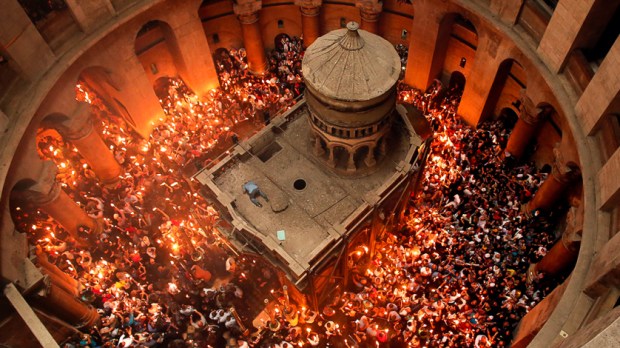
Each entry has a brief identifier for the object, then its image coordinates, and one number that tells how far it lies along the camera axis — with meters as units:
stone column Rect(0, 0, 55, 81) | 16.73
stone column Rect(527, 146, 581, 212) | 17.75
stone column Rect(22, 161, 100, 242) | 18.70
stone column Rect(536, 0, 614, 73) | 15.05
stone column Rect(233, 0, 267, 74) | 25.06
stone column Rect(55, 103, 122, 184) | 20.89
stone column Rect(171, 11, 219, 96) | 24.25
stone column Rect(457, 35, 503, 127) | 20.98
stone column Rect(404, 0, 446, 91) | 22.59
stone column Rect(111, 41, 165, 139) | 22.61
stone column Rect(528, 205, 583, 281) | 15.62
